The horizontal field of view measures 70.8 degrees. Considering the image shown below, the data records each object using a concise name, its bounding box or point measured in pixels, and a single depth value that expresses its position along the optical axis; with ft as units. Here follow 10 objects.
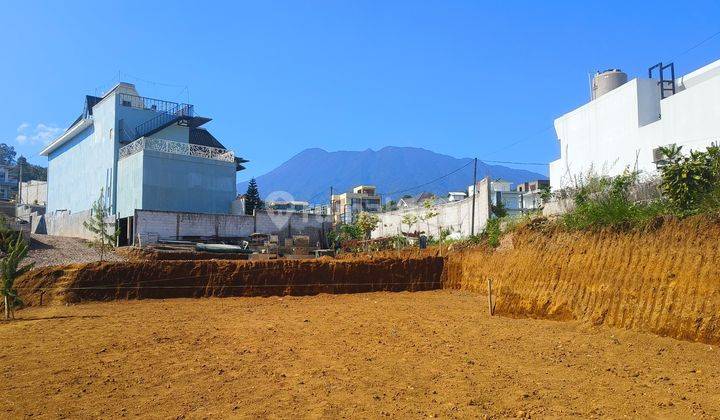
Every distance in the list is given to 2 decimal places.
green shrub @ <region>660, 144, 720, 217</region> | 32.91
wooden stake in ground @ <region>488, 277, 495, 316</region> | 38.22
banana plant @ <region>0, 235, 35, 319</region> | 39.86
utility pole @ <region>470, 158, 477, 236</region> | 87.51
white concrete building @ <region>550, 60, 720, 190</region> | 58.75
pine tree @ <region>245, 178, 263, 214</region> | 144.46
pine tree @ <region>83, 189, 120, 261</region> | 67.06
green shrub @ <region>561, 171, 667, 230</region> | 34.35
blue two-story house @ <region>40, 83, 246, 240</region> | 95.81
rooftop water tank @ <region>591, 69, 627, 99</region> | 83.35
